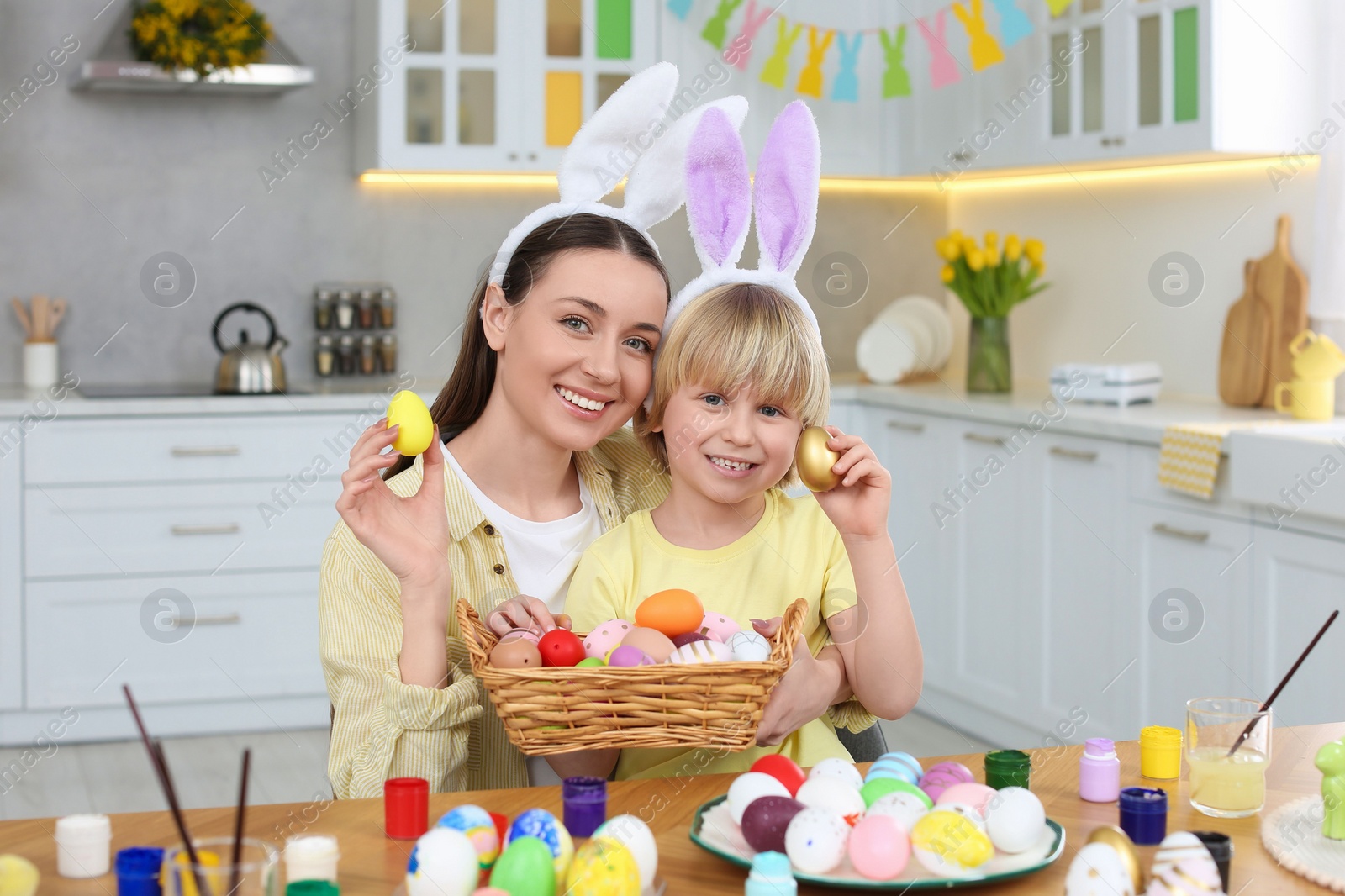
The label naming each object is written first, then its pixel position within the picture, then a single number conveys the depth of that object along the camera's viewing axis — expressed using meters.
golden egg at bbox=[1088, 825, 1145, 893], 0.94
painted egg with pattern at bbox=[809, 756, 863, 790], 1.13
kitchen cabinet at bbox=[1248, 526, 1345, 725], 2.55
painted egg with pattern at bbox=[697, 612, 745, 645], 1.43
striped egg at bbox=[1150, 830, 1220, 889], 0.93
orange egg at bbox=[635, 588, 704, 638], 1.40
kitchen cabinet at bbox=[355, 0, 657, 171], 3.90
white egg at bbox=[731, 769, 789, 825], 1.06
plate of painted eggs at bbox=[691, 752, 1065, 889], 0.98
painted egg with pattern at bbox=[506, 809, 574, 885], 0.98
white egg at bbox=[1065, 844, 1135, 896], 0.92
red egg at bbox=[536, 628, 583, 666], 1.27
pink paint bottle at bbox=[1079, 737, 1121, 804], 1.20
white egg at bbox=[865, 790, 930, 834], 1.01
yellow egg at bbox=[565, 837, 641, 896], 0.93
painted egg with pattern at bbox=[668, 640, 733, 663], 1.24
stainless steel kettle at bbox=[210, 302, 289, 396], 3.79
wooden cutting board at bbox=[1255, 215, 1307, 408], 3.32
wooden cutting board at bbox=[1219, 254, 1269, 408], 3.38
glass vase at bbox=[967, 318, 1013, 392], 3.93
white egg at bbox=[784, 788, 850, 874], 0.98
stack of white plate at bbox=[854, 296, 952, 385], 4.19
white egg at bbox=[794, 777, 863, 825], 1.03
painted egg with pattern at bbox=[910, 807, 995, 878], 0.98
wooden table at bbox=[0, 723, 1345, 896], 1.01
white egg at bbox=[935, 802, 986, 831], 1.02
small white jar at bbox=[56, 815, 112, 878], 1.03
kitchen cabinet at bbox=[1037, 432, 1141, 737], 3.11
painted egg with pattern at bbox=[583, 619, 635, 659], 1.37
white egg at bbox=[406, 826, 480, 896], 0.95
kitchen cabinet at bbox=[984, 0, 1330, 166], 3.18
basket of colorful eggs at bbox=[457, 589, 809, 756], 1.16
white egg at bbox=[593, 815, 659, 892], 0.98
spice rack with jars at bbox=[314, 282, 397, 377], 4.18
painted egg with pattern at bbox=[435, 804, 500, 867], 0.99
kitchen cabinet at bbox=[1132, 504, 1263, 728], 2.78
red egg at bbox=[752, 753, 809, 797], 1.13
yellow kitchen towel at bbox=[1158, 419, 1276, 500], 2.79
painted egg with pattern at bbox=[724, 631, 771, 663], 1.29
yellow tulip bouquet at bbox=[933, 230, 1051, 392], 3.90
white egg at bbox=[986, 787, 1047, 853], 1.01
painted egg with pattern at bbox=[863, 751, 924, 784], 1.15
